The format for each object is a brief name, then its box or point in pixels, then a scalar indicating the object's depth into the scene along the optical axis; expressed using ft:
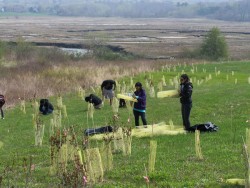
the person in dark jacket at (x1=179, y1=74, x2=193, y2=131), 58.44
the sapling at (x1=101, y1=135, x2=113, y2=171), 41.47
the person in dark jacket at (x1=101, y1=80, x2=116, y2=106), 92.43
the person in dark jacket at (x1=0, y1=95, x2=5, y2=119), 86.66
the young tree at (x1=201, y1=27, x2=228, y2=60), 248.73
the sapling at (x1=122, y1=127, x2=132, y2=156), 47.96
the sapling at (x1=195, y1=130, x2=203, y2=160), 44.11
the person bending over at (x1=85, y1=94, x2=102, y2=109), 88.91
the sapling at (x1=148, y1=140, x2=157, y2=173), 39.63
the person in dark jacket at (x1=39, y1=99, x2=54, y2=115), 89.51
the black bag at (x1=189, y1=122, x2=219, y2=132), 59.57
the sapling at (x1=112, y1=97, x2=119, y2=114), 74.81
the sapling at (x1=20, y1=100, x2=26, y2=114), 96.45
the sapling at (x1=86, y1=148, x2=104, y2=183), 37.09
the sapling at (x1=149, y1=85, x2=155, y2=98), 106.25
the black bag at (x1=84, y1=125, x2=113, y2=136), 58.67
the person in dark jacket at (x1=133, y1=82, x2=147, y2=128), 62.49
